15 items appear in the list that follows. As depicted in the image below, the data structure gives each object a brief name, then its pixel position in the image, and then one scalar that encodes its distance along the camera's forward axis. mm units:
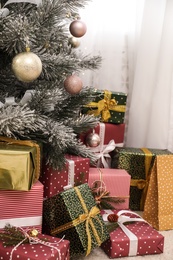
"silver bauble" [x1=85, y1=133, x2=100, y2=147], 2086
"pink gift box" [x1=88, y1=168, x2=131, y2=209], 2011
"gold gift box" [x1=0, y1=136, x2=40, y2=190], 1665
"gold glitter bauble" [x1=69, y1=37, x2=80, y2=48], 2009
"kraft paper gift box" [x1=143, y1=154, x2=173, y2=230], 2045
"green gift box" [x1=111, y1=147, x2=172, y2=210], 2125
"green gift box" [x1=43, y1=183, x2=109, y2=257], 1752
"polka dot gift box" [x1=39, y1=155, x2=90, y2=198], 1845
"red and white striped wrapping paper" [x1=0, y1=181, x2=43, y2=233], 1704
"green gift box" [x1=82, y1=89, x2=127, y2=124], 2133
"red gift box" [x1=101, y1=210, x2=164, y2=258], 1813
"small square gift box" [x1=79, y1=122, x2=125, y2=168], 2135
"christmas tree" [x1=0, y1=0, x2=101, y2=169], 1676
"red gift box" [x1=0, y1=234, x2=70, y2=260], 1610
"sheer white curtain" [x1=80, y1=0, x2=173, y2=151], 2273
